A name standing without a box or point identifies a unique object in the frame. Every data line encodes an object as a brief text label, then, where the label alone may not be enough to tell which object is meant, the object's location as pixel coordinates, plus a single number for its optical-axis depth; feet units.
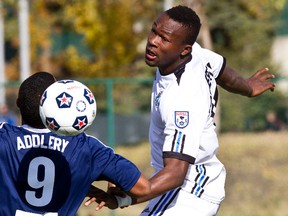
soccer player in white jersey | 40.50
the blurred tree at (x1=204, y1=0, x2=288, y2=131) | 195.00
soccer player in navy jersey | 36.35
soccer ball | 35.55
